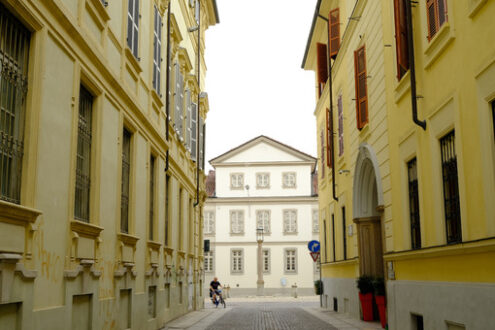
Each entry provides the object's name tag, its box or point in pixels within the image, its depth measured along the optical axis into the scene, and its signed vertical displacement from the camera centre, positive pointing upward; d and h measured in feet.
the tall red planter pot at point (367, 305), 55.21 -2.99
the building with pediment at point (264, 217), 174.60 +15.72
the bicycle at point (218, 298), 102.68 -4.19
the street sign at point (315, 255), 84.43 +2.23
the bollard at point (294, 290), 151.75 -4.64
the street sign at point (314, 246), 84.33 +3.43
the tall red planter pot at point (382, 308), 50.19 -3.01
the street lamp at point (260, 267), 171.53 +1.40
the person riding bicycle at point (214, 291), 102.89 -3.11
